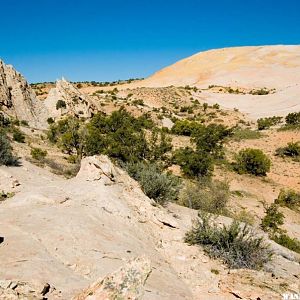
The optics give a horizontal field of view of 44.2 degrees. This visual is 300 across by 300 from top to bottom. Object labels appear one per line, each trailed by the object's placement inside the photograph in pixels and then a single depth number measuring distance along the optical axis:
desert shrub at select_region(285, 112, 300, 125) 36.50
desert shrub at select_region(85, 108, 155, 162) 19.20
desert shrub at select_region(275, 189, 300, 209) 17.75
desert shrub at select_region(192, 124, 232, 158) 25.67
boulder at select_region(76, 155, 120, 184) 11.02
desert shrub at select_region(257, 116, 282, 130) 37.12
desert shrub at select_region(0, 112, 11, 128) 23.51
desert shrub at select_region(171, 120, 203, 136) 32.94
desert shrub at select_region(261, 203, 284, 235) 13.88
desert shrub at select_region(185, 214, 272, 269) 8.12
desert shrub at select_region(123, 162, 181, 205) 12.55
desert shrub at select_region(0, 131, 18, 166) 14.16
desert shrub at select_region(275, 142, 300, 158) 26.36
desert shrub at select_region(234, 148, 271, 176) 22.20
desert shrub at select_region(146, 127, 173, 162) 21.14
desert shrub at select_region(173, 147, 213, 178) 20.44
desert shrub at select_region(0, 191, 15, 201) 10.31
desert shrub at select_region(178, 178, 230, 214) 14.35
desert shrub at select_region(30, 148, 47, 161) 17.78
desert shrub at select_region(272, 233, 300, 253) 12.19
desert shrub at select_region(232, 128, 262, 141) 32.28
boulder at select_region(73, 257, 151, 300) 3.63
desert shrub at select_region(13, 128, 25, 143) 20.97
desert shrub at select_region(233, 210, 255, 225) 14.14
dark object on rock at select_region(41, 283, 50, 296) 4.54
